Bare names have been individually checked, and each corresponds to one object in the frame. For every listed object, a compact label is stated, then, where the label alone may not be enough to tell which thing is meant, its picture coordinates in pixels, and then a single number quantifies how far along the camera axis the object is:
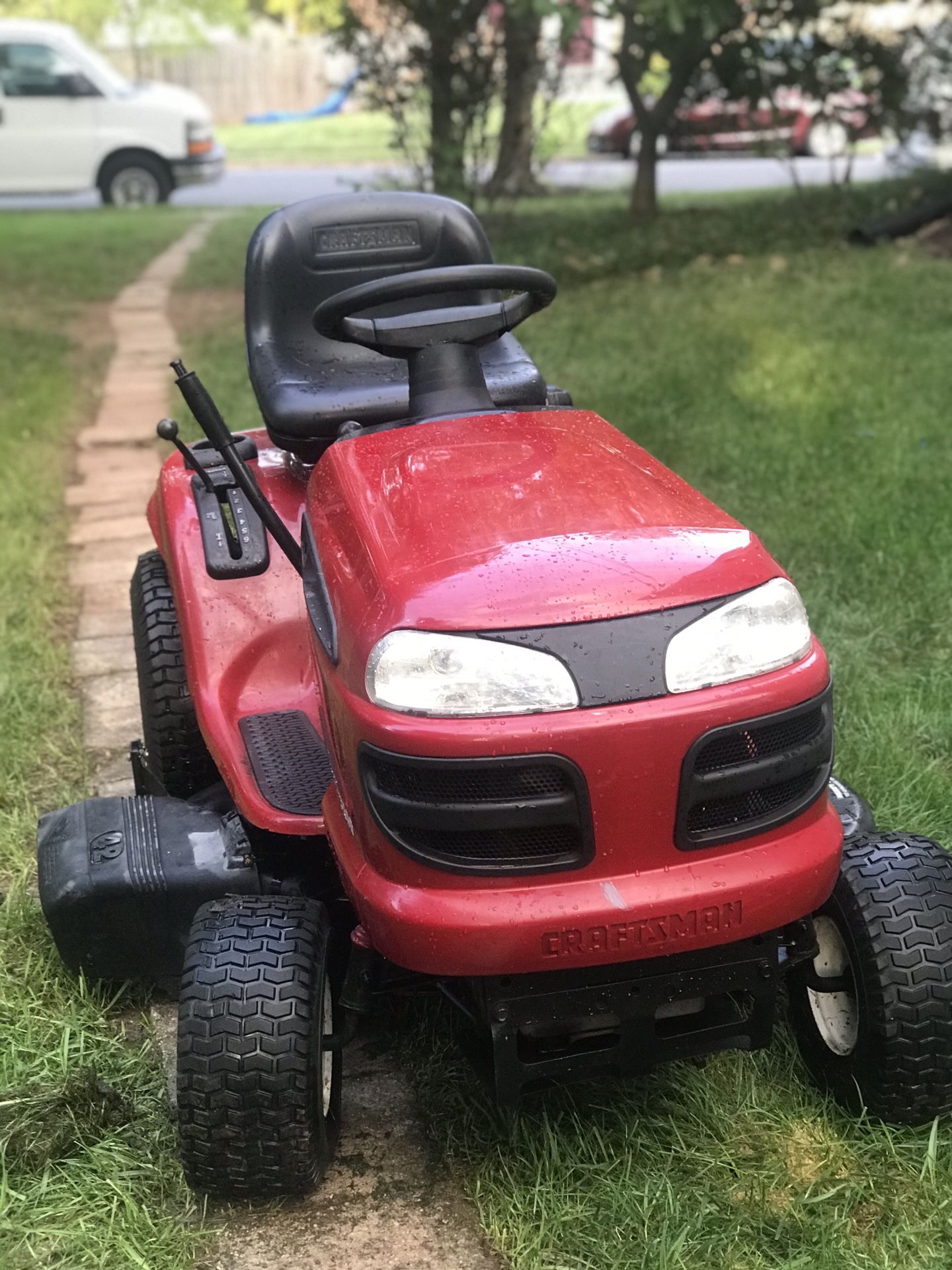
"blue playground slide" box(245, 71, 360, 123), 31.77
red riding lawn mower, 1.71
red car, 10.73
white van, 14.22
